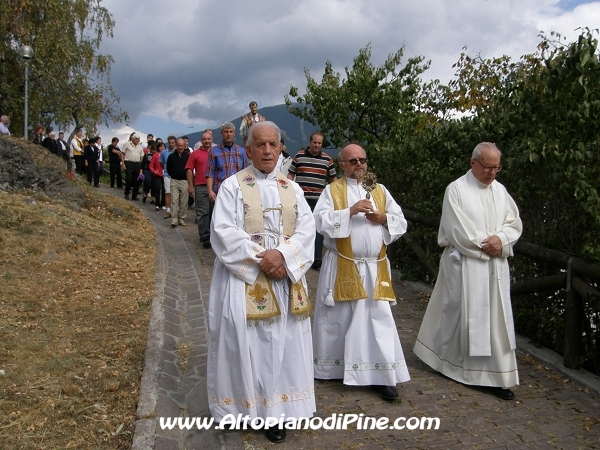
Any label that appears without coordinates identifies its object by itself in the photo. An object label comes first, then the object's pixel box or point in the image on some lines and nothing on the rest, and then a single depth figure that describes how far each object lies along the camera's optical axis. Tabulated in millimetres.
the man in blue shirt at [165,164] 14281
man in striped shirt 8859
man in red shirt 10711
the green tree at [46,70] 20938
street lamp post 17609
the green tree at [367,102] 10273
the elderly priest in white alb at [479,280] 5031
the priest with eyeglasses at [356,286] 4879
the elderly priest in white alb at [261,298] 4066
